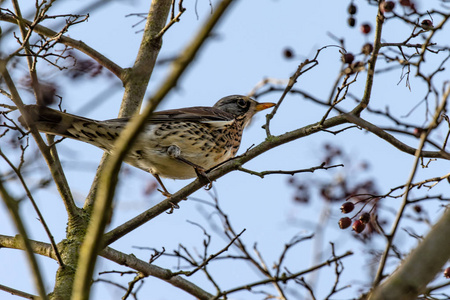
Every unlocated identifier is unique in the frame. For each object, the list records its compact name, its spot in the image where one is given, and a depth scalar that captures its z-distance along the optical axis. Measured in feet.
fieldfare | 39.27
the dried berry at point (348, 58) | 29.32
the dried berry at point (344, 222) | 31.89
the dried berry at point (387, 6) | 28.43
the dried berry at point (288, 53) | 35.45
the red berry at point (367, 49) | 28.37
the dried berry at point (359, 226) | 31.42
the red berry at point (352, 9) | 32.07
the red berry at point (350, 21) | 31.86
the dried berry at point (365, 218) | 31.42
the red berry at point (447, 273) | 30.71
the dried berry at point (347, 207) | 32.53
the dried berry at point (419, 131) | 23.27
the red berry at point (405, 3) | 29.87
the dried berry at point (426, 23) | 29.81
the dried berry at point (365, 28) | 33.96
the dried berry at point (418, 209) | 36.29
